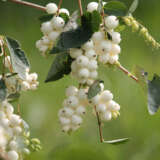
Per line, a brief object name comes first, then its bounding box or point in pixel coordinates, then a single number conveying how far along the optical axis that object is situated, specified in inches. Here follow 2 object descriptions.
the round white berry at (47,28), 56.6
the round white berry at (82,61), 55.4
